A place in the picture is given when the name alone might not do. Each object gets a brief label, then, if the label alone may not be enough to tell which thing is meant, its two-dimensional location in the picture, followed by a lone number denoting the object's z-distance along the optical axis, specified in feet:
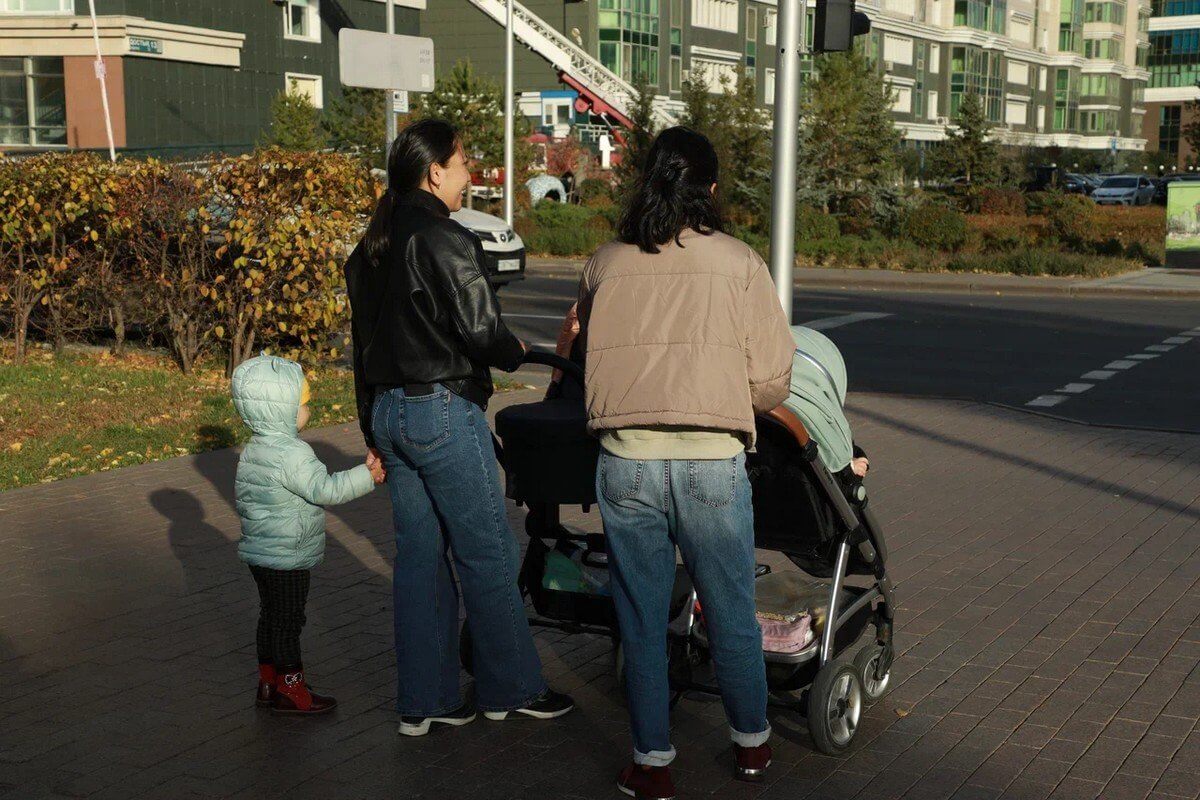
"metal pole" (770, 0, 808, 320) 33.47
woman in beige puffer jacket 13.05
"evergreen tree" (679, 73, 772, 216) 111.45
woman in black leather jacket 14.74
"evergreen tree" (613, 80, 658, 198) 114.21
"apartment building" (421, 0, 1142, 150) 212.64
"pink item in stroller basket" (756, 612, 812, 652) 15.39
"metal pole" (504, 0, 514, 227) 102.94
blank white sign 38.55
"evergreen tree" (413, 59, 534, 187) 117.29
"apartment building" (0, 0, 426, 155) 137.49
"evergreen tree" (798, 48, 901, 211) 112.47
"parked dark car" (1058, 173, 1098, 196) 199.29
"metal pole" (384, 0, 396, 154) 41.05
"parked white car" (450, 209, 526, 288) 71.52
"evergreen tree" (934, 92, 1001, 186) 138.51
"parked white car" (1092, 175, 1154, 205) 189.78
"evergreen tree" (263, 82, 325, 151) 133.18
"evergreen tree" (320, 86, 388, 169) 123.13
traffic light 36.11
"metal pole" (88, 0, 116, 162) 118.93
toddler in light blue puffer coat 15.74
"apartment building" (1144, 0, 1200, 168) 367.84
